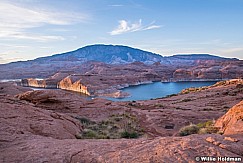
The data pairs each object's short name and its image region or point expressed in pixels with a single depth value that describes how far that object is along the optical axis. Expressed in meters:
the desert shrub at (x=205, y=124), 12.12
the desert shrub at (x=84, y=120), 14.87
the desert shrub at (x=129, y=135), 10.99
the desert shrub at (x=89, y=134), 10.43
